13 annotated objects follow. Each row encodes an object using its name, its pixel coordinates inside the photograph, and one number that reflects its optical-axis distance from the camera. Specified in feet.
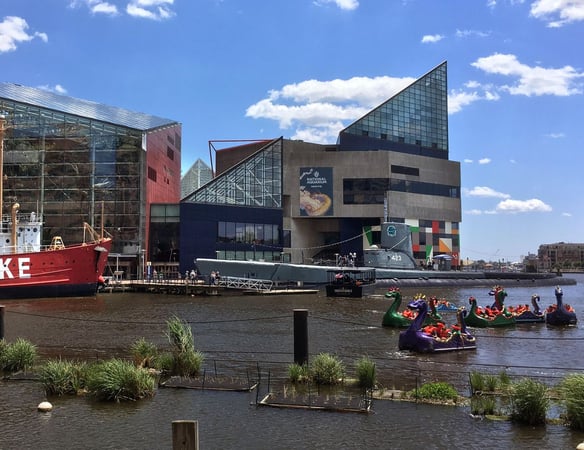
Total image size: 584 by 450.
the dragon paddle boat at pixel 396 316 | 101.24
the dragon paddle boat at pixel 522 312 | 114.01
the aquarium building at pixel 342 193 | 283.38
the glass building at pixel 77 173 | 256.11
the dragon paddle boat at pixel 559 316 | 116.47
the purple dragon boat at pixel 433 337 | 75.92
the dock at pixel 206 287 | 205.77
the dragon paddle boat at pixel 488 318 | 109.29
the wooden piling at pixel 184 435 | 24.07
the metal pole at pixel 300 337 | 56.08
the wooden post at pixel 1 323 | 64.58
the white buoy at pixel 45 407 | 45.65
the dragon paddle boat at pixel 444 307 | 135.13
